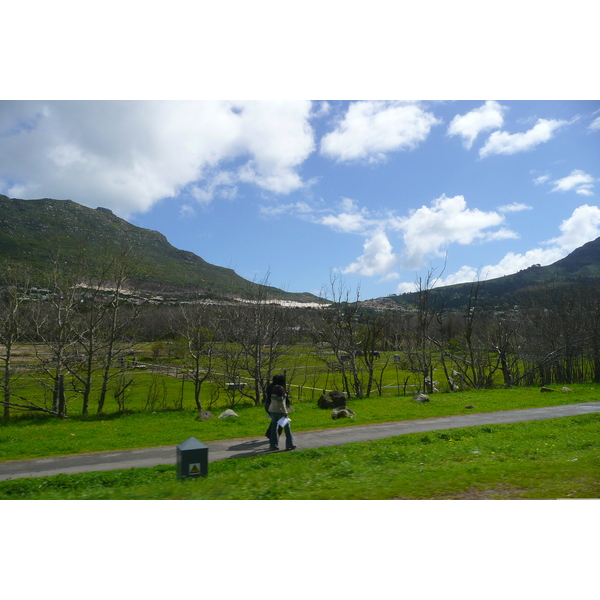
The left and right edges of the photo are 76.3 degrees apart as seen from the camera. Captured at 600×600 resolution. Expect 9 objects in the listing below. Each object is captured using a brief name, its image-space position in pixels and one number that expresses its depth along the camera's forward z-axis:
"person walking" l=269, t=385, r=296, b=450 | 10.85
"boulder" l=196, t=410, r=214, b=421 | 16.95
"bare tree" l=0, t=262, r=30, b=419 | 18.33
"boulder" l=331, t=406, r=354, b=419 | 16.66
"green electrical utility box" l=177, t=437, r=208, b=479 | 7.95
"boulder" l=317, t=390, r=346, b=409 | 19.31
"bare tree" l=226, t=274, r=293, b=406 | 23.94
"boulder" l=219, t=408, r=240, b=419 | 17.28
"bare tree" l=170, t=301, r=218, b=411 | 23.07
